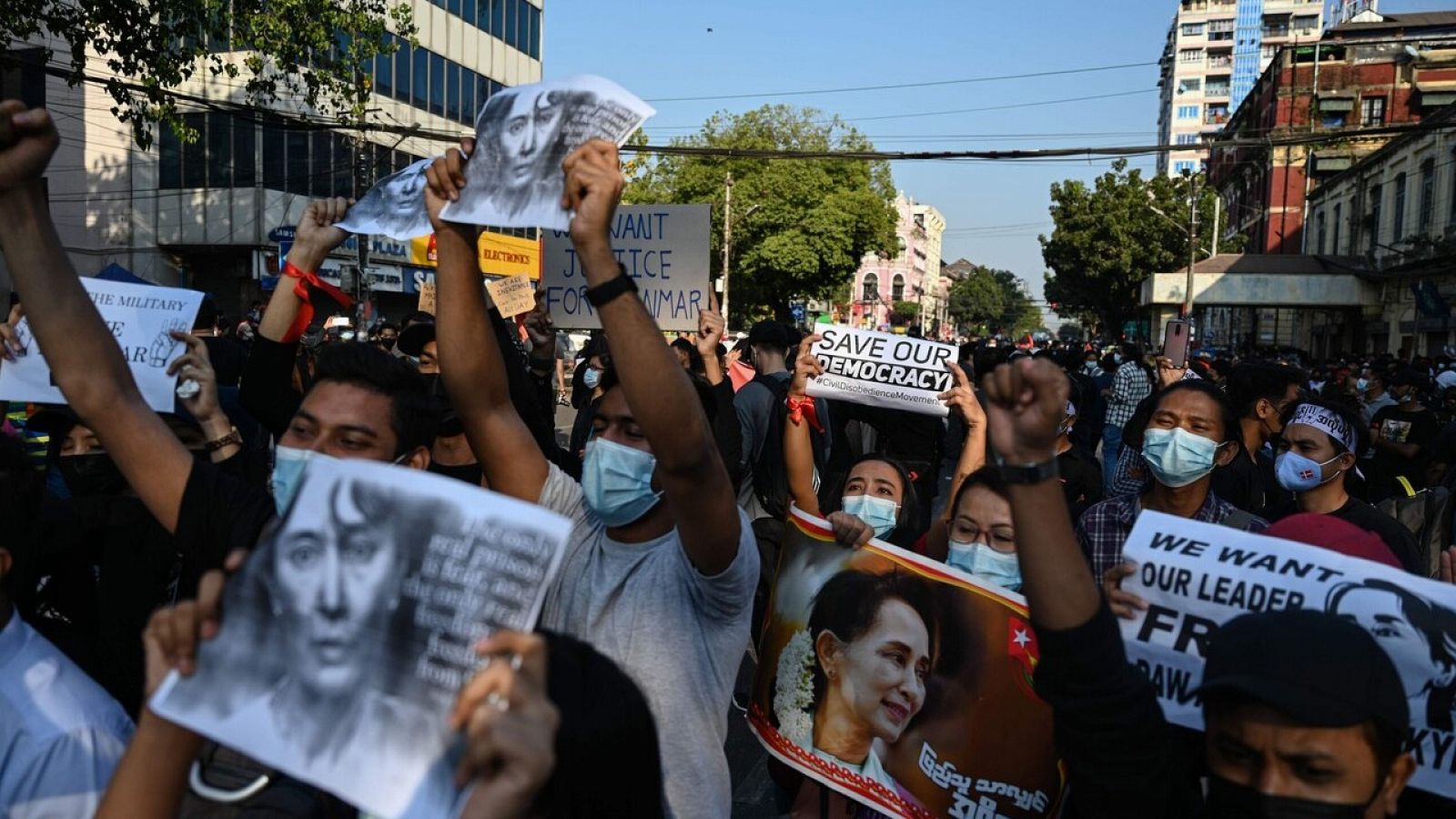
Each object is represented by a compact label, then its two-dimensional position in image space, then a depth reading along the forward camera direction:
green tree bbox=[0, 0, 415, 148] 10.38
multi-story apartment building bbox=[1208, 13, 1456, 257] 50.97
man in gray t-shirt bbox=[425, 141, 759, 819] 2.10
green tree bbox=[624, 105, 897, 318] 49.06
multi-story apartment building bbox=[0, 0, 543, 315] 29.20
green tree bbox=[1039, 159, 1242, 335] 50.97
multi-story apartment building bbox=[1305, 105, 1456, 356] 31.83
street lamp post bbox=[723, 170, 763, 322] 40.31
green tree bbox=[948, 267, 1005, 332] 130.25
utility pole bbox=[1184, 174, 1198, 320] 34.53
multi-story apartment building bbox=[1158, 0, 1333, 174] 99.50
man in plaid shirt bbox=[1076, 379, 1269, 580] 3.63
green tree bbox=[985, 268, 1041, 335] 143.25
